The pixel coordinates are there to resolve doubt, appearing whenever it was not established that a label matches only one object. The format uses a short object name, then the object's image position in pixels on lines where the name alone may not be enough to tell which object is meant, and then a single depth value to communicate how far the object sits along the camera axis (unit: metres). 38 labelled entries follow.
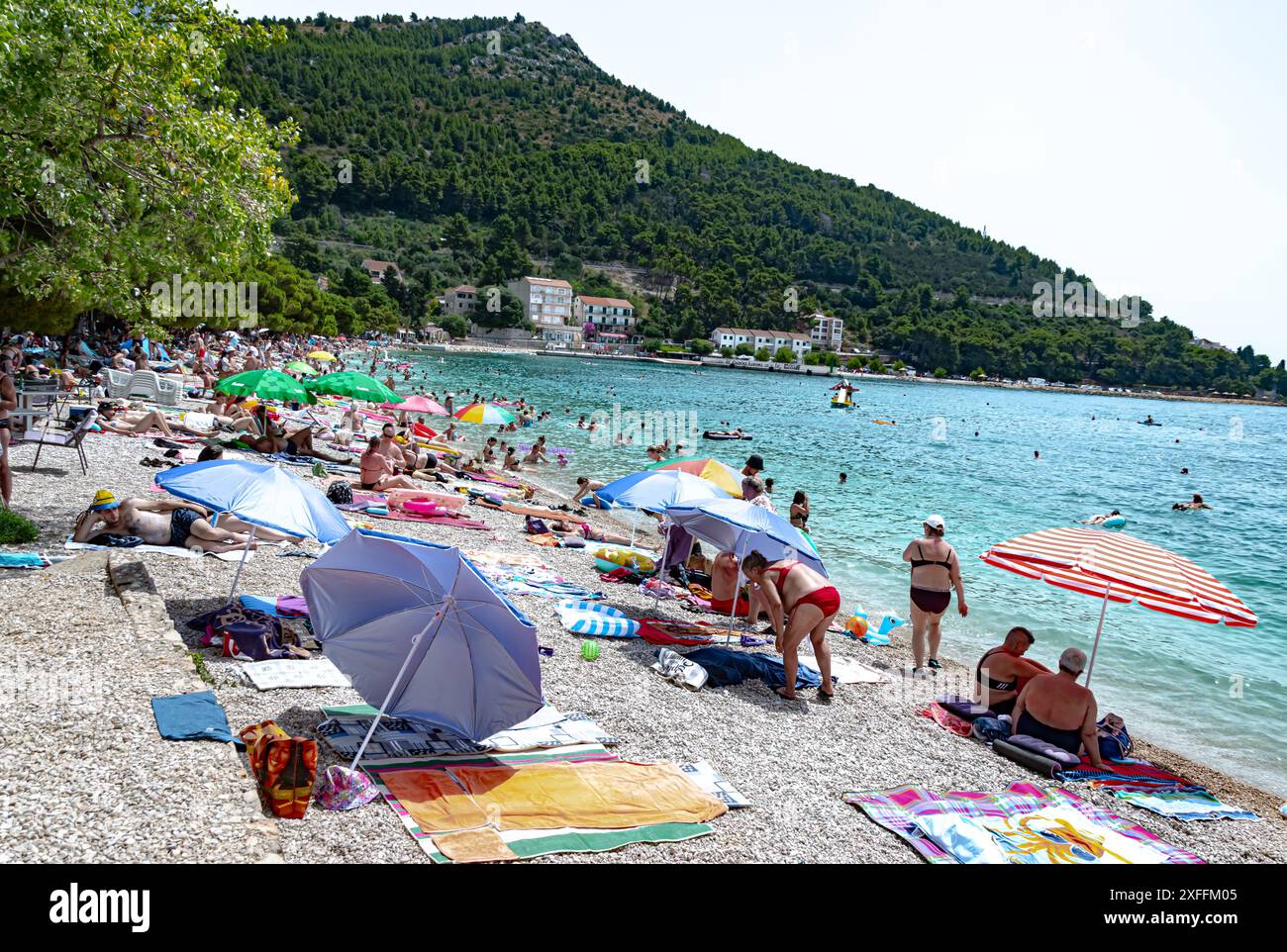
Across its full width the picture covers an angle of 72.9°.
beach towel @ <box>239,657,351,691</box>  6.33
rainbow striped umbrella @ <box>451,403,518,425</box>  19.67
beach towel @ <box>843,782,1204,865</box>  5.47
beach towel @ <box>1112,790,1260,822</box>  6.82
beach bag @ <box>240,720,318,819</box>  4.62
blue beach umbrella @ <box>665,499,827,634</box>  8.73
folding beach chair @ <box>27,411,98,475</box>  12.29
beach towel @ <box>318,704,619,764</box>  5.61
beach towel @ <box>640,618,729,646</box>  9.26
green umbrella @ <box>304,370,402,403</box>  18.70
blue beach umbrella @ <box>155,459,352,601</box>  6.65
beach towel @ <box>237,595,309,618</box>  7.73
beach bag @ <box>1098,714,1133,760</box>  7.65
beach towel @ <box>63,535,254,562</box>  8.63
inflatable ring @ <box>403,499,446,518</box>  14.49
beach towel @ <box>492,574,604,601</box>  10.33
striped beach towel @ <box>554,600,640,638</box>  9.12
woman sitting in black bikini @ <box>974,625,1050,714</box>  8.10
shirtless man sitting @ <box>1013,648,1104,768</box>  7.42
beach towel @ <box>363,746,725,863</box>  4.57
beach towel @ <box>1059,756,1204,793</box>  7.12
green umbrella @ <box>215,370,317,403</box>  17.25
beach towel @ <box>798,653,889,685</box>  9.09
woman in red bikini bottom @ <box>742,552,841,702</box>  8.08
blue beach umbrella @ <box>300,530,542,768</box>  5.44
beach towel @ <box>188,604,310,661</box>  6.73
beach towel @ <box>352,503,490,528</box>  13.89
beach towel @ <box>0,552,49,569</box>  7.71
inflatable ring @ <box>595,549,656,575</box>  12.63
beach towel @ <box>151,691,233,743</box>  4.83
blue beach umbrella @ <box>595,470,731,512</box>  9.68
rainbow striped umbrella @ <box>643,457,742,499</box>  11.94
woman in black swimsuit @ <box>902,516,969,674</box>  9.25
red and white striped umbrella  7.20
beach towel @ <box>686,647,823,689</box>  8.24
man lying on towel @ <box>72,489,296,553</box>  9.03
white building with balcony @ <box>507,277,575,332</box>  141.88
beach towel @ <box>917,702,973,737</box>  7.90
